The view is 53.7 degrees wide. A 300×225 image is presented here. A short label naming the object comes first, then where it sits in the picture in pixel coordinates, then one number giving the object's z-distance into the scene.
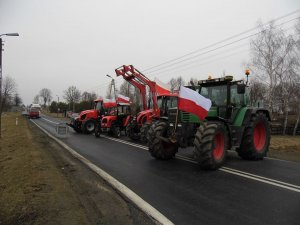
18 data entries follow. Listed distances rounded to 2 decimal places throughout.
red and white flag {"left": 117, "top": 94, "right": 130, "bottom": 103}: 21.05
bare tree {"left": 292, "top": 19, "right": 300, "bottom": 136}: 27.50
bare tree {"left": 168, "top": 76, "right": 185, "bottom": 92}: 87.93
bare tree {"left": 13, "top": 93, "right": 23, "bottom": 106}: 120.56
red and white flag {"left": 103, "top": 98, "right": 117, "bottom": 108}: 20.93
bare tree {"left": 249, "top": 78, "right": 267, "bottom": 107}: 32.23
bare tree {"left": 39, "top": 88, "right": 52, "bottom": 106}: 132.29
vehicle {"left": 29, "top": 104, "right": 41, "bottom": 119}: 53.34
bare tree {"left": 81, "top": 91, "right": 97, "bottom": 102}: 88.25
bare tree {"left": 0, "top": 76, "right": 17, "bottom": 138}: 85.95
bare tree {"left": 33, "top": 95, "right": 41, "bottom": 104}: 136.12
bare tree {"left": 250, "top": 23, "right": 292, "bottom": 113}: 28.92
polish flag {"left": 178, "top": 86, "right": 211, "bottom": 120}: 8.27
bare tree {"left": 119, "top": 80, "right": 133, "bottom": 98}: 76.35
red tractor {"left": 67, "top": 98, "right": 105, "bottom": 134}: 21.05
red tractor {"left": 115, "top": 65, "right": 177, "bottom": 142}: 16.23
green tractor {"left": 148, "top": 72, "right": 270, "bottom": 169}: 8.90
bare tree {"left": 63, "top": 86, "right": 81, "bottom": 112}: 78.25
